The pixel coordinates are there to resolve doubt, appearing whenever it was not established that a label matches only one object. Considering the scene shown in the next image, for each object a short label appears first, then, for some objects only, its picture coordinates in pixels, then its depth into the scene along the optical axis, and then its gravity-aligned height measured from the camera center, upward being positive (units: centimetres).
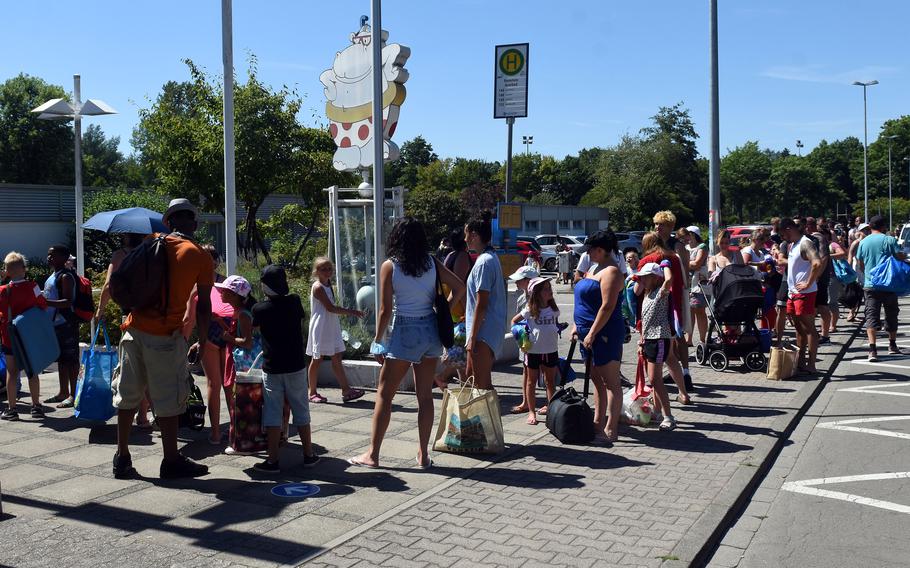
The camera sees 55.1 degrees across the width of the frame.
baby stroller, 1080 -92
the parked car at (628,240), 4138 +34
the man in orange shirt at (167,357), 608 -72
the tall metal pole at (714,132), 1572 +207
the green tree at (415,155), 10200 +1146
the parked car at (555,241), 4050 +34
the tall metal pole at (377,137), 991 +132
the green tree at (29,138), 6262 +853
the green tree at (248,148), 2158 +268
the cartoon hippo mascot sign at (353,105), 1183 +201
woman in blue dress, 698 -63
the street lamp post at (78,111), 1224 +207
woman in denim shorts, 626 -42
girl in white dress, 901 -91
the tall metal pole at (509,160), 1372 +144
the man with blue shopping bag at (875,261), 1203 -25
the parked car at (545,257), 3697 -38
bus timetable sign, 1340 +258
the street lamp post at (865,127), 5606 +766
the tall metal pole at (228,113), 1016 +166
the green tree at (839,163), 10644 +1018
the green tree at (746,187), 8756 +589
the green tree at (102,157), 8656 +1059
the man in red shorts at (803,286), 1073 -51
